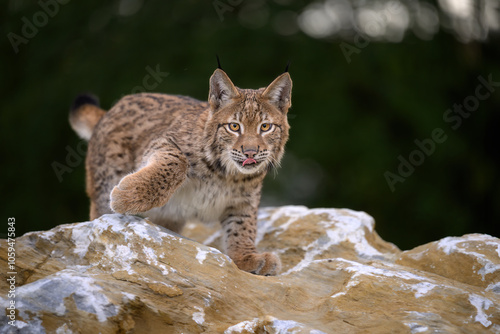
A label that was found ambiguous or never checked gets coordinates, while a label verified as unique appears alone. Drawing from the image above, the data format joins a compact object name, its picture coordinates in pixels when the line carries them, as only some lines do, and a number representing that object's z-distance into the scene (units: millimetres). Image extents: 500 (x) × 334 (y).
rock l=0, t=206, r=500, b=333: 6043
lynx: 8812
